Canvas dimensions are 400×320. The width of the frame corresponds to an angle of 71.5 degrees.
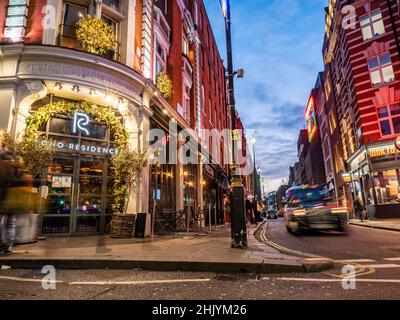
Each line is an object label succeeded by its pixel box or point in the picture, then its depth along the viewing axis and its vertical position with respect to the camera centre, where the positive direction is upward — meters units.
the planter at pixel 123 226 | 9.48 -0.36
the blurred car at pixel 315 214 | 10.35 -0.17
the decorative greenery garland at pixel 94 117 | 9.48 +3.53
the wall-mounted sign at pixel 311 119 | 56.56 +19.63
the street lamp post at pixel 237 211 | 6.55 +0.01
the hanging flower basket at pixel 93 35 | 10.25 +6.66
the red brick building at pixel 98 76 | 9.23 +5.15
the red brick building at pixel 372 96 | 21.69 +9.22
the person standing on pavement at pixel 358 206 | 20.08 +0.12
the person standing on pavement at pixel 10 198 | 5.48 +0.41
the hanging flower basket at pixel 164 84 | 14.43 +6.68
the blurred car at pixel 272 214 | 53.47 -0.68
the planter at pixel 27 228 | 6.07 -0.24
